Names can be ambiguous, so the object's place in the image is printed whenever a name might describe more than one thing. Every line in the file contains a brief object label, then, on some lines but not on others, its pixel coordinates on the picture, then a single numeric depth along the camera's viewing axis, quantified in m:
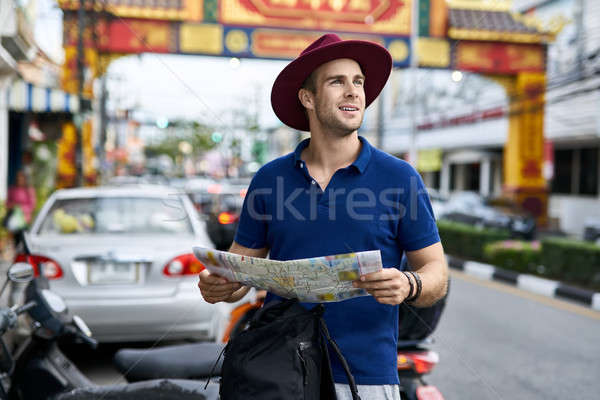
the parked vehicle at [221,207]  7.63
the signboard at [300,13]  13.40
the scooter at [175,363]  2.22
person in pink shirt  9.70
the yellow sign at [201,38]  13.45
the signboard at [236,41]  13.45
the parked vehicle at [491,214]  15.44
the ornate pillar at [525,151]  15.96
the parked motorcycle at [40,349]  2.24
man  1.61
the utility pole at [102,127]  17.80
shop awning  9.78
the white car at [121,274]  4.11
